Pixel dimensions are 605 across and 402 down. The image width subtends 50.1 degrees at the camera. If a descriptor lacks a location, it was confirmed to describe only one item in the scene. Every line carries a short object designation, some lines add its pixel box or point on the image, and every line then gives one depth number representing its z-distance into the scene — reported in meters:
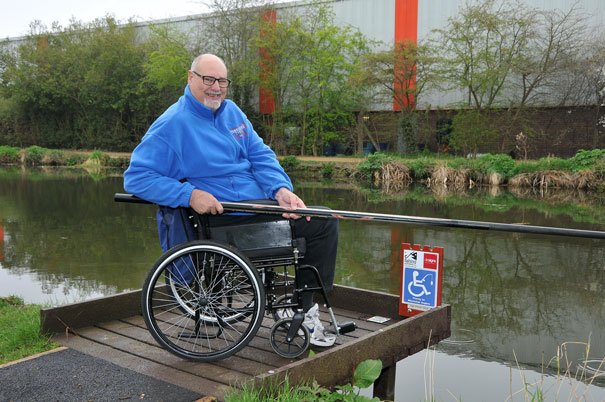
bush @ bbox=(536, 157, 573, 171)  16.48
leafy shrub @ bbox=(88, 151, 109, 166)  25.95
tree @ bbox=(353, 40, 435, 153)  20.97
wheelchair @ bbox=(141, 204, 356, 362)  2.77
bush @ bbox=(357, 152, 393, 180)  19.17
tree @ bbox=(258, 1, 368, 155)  23.83
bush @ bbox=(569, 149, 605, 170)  16.30
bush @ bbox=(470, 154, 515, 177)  17.14
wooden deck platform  2.58
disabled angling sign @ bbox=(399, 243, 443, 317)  3.52
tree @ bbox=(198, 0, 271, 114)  24.83
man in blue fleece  2.94
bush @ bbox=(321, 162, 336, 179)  20.56
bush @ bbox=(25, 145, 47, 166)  28.05
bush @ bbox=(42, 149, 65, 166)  27.45
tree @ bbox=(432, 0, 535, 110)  19.98
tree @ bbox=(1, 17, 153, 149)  28.38
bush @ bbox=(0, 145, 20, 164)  28.67
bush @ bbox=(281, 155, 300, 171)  21.77
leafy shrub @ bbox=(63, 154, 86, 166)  26.97
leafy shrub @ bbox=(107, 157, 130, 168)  25.75
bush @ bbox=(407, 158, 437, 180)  18.31
